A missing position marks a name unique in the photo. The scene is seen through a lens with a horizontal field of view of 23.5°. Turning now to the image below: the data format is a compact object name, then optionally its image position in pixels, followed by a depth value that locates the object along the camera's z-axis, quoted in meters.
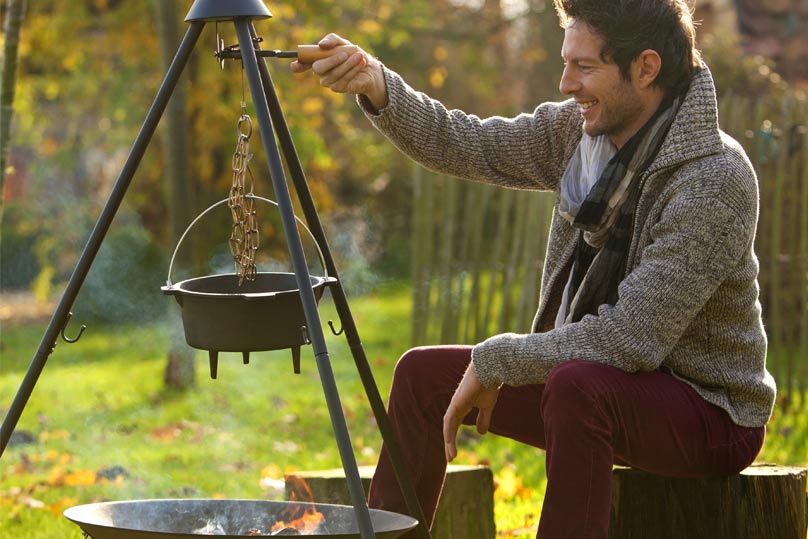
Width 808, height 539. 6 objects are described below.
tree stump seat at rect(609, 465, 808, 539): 5.00
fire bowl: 4.78
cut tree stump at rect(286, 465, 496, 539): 5.83
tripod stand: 3.96
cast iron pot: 4.28
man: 4.32
